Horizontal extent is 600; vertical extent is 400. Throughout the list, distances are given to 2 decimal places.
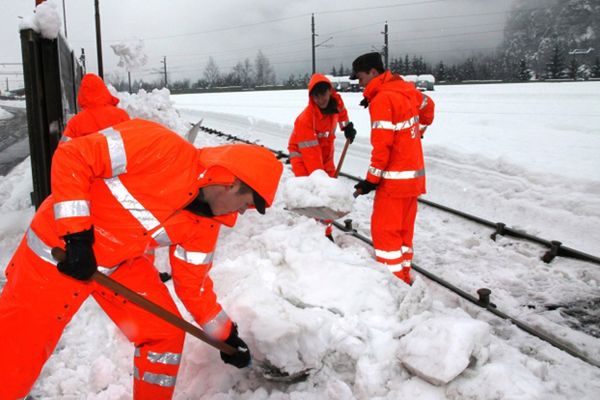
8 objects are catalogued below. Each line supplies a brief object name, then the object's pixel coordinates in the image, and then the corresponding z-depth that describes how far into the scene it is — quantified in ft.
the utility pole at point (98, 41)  38.34
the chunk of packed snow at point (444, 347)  7.67
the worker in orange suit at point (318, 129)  16.70
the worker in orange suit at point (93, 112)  15.35
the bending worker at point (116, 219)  6.58
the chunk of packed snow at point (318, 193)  13.57
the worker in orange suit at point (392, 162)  12.67
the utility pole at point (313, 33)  115.75
